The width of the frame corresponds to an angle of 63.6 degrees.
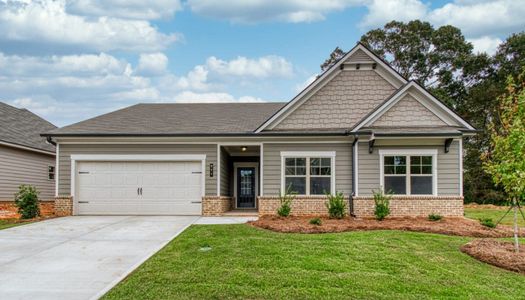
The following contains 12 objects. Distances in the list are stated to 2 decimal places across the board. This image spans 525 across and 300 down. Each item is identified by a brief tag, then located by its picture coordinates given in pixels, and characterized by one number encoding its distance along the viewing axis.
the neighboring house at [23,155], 18.59
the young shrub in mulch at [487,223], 11.44
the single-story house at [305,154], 14.25
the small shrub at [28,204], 14.11
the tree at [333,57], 34.19
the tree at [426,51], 31.95
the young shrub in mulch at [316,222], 11.54
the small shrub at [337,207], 13.36
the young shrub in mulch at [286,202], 13.54
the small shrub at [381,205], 13.09
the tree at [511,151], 7.52
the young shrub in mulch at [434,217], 12.67
